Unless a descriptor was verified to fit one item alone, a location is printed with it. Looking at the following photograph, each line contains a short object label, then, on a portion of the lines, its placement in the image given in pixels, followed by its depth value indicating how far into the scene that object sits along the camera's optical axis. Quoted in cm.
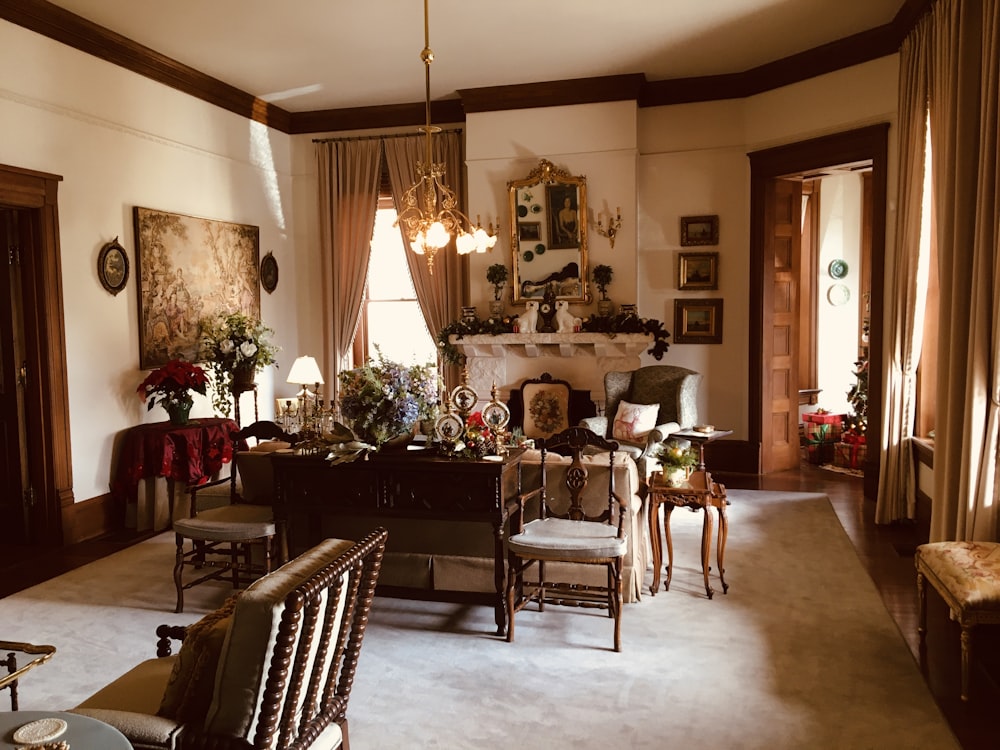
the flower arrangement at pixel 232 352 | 718
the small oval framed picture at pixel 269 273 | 852
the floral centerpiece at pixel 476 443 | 420
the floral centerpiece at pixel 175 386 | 636
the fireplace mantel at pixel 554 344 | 792
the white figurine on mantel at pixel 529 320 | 816
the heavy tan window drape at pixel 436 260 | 869
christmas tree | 848
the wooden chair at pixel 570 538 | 393
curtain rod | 870
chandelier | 479
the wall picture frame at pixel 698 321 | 823
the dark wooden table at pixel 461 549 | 441
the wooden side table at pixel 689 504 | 456
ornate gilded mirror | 810
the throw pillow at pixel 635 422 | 721
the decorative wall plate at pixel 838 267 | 995
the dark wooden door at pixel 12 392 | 570
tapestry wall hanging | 674
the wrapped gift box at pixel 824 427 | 877
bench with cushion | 325
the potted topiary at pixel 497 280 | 833
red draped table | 621
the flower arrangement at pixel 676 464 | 462
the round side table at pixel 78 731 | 189
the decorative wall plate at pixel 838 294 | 1000
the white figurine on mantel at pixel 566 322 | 809
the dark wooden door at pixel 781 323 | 804
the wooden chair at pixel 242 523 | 448
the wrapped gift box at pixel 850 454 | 830
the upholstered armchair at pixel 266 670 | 202
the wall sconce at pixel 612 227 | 802
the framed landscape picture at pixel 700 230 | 818
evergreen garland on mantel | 789
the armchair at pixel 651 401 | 698
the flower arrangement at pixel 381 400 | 427
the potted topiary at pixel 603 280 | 806
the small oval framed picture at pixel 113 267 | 627
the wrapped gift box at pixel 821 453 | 875
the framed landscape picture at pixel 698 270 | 820
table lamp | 766
